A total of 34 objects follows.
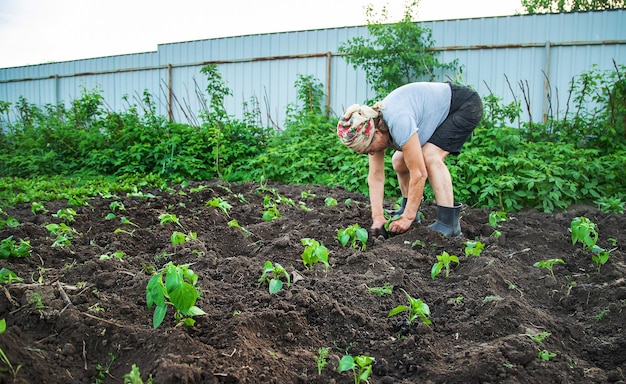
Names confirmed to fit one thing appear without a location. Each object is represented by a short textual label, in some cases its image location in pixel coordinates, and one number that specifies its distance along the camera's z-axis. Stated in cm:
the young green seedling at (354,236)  312
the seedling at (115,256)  278
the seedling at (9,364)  151
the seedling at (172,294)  182
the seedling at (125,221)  369
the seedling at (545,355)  190
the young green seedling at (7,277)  223
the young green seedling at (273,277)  229
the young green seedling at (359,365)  169
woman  335
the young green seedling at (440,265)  277
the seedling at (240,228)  354
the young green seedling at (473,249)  303
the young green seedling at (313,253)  256
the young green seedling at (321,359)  181
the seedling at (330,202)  454
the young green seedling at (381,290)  249
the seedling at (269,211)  408
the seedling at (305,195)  517
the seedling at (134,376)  149
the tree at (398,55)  831
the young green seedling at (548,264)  286
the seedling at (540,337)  200
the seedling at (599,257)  293
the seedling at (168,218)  357
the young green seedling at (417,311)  210
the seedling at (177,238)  303
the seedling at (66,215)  384
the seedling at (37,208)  430
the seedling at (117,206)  422
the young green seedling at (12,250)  281
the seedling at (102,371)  165
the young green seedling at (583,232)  318
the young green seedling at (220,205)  409
